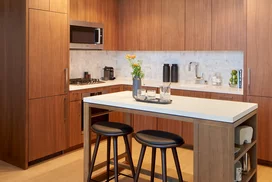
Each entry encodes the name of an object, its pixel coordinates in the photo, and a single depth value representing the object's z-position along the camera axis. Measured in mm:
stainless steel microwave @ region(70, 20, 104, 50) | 4559
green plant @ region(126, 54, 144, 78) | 3008
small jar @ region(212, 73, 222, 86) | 4738
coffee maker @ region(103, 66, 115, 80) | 5625
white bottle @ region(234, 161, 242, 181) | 2471
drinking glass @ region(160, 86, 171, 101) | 2820
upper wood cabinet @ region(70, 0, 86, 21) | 4555
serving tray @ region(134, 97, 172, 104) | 2713
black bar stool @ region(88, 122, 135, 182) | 2799
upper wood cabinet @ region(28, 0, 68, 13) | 3616
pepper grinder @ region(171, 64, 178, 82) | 5148
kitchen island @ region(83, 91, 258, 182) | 2199
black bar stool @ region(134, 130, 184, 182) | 2484
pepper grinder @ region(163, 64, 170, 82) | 5207
